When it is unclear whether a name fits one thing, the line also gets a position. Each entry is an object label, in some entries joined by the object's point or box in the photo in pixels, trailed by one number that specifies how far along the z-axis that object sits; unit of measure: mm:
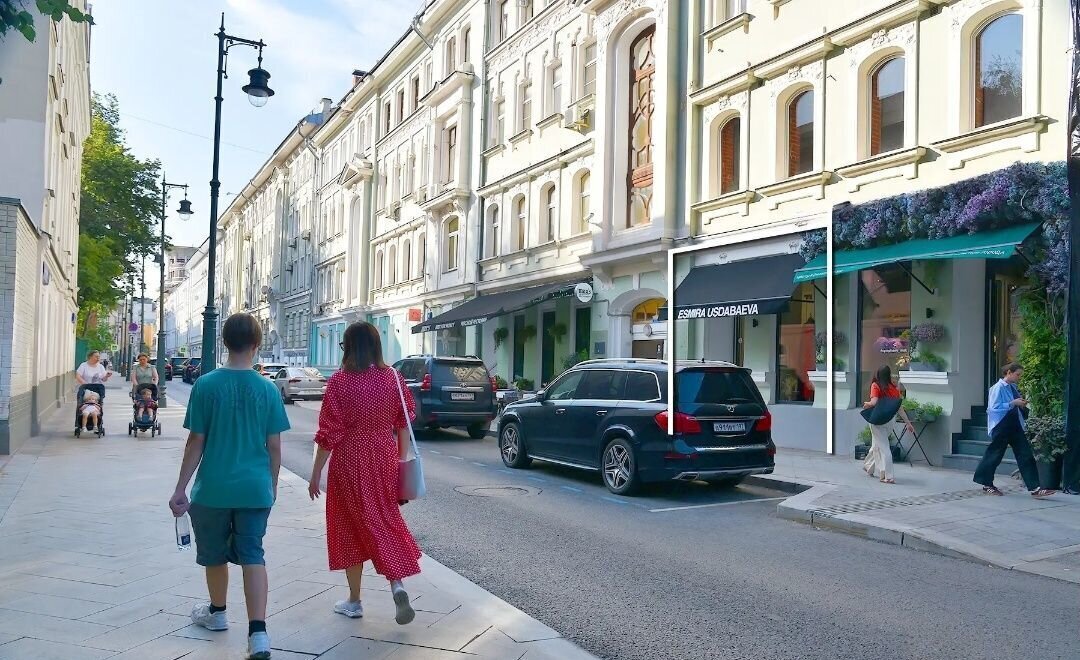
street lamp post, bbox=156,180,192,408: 28344
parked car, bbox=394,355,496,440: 18203
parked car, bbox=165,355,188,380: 65106
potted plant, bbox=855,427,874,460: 14191
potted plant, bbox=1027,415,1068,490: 10719
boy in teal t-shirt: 4508
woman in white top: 16422
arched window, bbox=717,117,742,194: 18297
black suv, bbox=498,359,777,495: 10555
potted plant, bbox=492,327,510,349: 27608
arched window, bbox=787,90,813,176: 16500
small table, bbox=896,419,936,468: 13530
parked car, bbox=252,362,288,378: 39869
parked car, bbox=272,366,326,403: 34688
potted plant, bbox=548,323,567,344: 24156
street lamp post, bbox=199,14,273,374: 16672
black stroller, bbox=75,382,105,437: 16469
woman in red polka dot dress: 5031
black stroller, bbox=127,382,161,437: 16953
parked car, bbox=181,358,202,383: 53438
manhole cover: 11023
